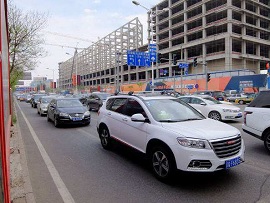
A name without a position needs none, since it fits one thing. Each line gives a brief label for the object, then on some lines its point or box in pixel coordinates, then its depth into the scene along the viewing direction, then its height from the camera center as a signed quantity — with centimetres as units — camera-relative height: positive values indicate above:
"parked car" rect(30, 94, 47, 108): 2598 -60
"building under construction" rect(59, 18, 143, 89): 7838 +1448
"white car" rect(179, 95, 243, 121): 1212 -79
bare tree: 1532 +364
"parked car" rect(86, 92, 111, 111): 1943 -47
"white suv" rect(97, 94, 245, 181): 409 -80
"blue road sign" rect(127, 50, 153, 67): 2981 +449
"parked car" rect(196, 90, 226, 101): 3173 -8
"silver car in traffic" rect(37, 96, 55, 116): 1715 -72
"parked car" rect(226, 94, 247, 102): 3148 -50
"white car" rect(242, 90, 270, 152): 639 -68
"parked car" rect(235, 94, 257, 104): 2972 -74
